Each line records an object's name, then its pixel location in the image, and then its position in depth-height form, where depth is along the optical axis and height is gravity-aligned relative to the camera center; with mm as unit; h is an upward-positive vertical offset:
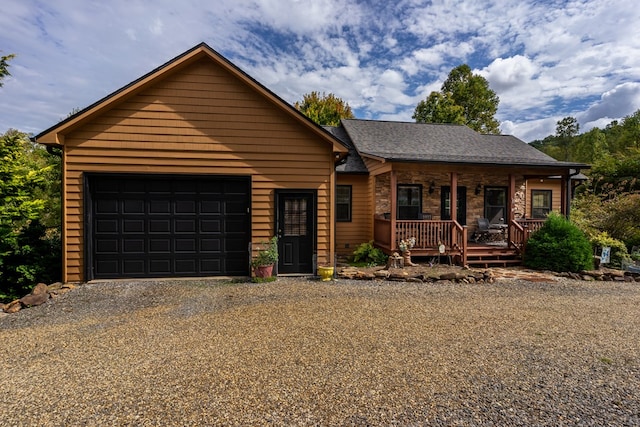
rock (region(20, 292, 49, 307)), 5842 -1679
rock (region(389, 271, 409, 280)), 8062 -1646
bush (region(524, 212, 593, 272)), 8875 -1050
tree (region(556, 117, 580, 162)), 41656 +10509
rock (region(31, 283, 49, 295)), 6156 -1579
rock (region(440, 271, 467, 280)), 8010 -1639
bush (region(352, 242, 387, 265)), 10172 -1468
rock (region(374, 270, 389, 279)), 8164 -1643
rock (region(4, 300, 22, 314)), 5605 -1742
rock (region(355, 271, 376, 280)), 8188 -1677
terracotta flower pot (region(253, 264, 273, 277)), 7758 -1474
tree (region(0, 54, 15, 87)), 8852 +3947
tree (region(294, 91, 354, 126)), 25641 +8598
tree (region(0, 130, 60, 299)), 7191 -512
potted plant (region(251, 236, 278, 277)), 7766 -1245
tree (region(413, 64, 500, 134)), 30672 +10719
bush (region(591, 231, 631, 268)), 9684 -1102
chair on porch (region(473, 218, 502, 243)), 11656 -790
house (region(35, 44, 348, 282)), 7375 +760
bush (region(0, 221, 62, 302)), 7160 -1241
